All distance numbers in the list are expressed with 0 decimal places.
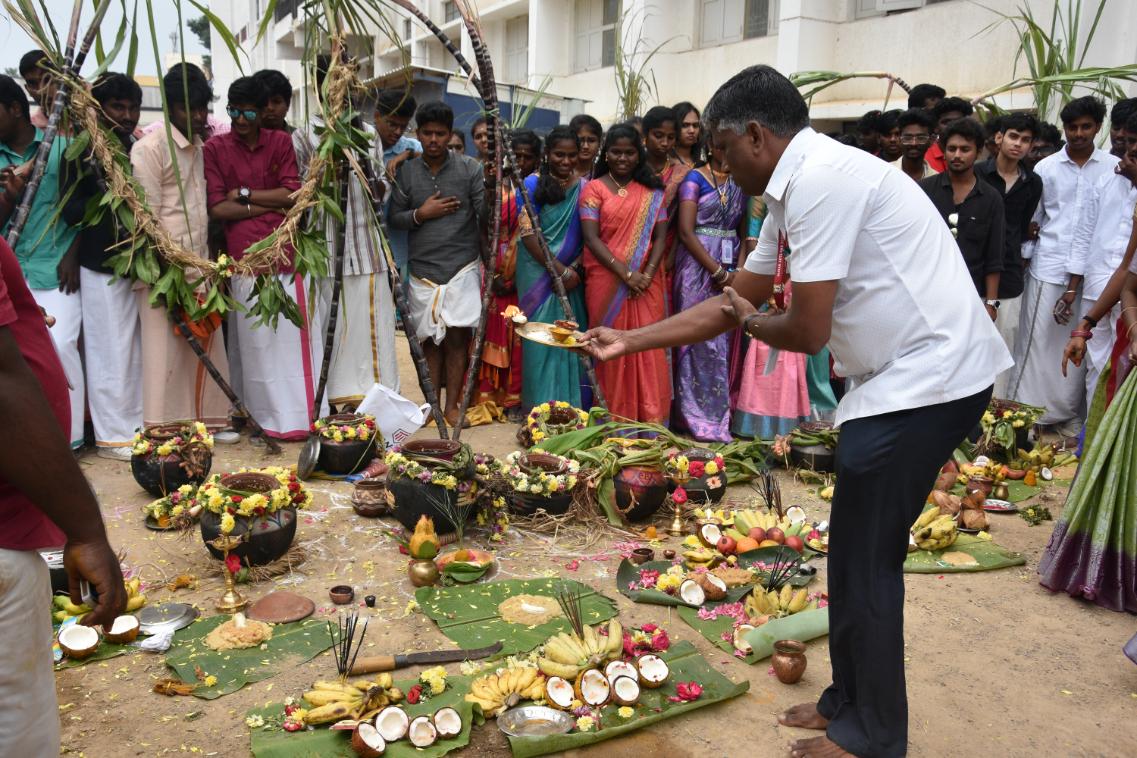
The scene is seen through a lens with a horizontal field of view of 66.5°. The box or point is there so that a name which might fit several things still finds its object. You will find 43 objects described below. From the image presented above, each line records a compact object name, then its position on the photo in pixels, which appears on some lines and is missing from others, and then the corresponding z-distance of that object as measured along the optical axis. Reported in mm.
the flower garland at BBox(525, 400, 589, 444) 5242
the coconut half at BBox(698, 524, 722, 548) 4176
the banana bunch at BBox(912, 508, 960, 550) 4160
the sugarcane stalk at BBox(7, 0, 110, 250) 4707
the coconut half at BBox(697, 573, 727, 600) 3592
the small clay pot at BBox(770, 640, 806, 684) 2990
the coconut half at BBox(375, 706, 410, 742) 2592
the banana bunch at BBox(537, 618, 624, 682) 2902
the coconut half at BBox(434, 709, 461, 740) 2605
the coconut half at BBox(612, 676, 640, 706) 2793
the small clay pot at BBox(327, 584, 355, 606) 3514
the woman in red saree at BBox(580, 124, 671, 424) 5863
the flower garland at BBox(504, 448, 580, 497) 4289
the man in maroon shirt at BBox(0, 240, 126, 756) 1500
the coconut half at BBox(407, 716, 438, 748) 2562
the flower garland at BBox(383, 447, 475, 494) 4020
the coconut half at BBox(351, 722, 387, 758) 2490
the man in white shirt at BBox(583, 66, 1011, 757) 2166
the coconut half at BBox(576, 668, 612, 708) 2789
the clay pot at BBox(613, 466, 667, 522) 4398
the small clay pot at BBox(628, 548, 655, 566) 3949
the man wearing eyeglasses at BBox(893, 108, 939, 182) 5793
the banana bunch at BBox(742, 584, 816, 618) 3457
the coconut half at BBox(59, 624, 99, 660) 3000
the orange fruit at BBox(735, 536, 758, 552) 4105
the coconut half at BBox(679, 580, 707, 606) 3557
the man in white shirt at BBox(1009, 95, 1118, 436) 5980
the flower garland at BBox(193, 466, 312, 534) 3664
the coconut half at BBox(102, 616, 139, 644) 3115
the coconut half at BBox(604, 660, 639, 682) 2875
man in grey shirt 5980
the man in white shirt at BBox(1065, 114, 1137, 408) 5734
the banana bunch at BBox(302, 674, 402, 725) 2643
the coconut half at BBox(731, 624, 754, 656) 3188
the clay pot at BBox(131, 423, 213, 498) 4535
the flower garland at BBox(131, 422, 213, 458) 4539
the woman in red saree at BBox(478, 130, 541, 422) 6277
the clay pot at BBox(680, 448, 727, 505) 4688
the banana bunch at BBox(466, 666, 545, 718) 2754
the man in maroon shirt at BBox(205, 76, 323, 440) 5516
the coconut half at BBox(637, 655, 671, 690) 2891
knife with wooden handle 2965
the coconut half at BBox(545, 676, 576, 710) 2764
